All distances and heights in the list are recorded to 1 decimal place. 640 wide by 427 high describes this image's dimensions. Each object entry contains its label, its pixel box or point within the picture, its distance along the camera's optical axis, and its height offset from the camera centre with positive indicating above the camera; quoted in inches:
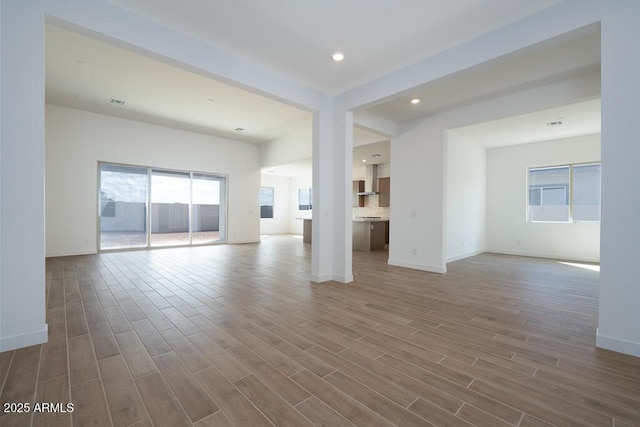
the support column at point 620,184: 82.0 +8.9
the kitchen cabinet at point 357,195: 407.8 +26.0
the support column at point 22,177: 78.0 +9.8
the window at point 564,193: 253.0 +18.6
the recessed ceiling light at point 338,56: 127.6 +74.3
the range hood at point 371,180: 389.4 +45.3
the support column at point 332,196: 167.0 +9.5
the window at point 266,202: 499.2 +16.8
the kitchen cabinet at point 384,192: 378.0 +27.6
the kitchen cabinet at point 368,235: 311.4 -28.3
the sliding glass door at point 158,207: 265.9 +3.6
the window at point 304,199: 521.7 +23.5
